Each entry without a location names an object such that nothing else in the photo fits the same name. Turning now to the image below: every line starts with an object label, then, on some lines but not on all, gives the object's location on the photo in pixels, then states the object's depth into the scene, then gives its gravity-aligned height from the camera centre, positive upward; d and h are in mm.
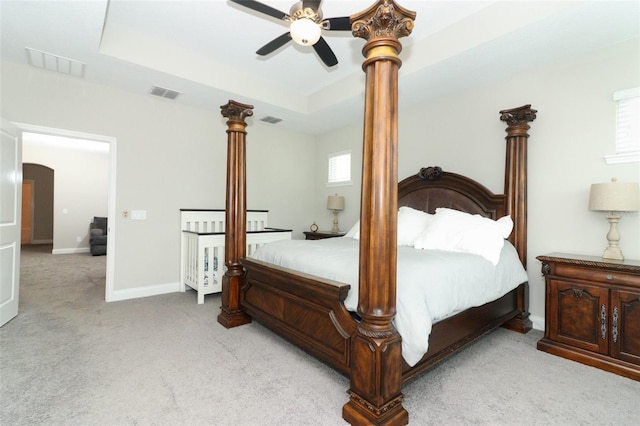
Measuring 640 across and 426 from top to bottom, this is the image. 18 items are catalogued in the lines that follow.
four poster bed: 1539 -500
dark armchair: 7086 -751
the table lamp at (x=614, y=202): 2271 +115
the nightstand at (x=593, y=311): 2107 -718
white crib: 3732 -453
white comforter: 1671 -433
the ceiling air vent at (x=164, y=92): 3736 +1500
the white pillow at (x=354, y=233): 3584 -246
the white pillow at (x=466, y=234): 2555 -176
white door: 2818 -85
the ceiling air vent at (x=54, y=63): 2936 +1503
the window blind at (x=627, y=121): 2490 +809
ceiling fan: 2037 +1362
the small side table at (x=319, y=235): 4688 -361
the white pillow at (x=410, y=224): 3111 -113
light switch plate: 3896 -64
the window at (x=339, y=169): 5219 +788
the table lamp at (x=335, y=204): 5020 +142
